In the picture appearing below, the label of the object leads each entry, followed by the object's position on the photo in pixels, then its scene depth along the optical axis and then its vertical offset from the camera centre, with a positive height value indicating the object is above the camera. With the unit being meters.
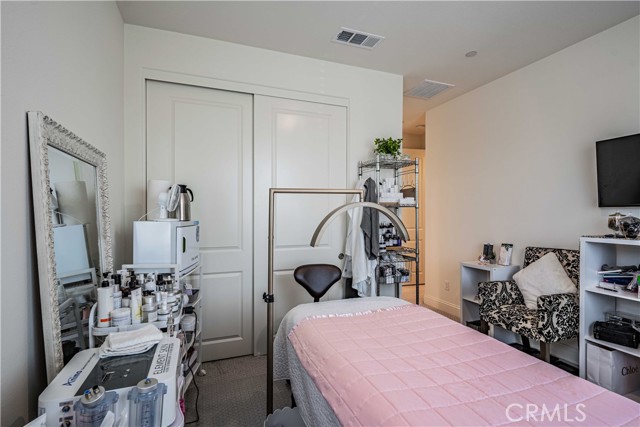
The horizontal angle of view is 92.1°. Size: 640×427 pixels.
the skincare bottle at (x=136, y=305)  1.42 -0.44
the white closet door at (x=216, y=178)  2.63 +0.29
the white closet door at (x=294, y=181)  2.89 +0.28
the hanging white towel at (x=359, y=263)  2.84 -0.49
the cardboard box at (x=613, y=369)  2.10 -1.12
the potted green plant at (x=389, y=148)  3.11 +0.62
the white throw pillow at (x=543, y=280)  2.55 -0.62
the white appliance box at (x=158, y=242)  1.85 -0.19
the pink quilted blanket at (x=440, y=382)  0.97 -0.65
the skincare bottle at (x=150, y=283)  1.65 -0.39
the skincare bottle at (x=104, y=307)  1.35 -0.43
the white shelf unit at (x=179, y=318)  1.34 -0.56
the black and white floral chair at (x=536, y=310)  2.30 -0.84
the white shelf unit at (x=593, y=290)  2.25 -0.58
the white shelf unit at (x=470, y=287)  3.30 -0.85
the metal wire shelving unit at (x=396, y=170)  3.05 +0.42
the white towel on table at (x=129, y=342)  1.18 -0.52
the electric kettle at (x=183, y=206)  2.09 +0.03
